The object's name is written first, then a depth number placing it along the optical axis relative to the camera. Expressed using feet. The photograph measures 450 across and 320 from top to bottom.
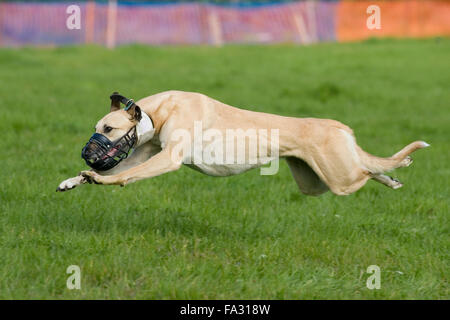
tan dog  31.40
